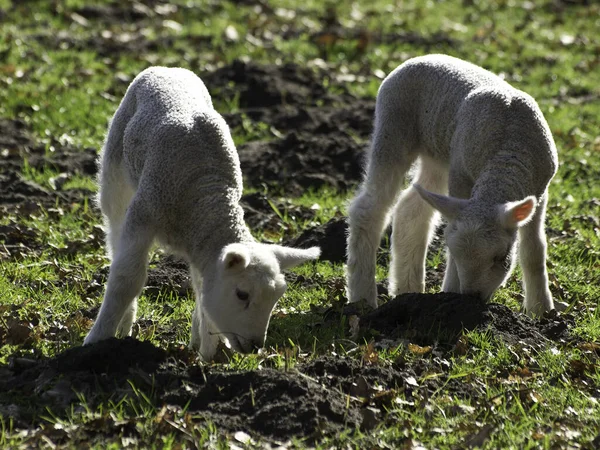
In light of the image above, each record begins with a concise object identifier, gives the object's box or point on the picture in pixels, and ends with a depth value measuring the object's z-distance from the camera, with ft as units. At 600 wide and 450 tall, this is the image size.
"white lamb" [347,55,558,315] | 44.68
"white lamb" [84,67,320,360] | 39.27
